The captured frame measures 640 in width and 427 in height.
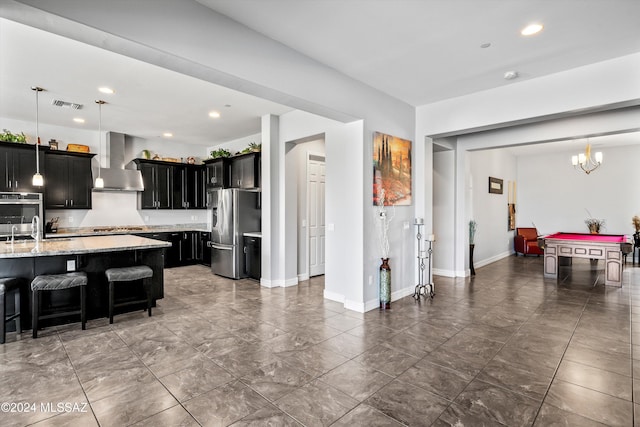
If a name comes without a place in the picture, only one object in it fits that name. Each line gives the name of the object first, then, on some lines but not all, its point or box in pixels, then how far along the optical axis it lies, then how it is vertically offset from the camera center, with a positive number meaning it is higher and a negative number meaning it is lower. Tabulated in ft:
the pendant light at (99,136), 16.46 +5.30
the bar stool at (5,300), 10.51 -2.98
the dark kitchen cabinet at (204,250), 25.23 -3.12
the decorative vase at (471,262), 21.39 -3.60
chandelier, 21.88 +3.54
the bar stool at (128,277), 12.45 -2.62
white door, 20.61 -0.27
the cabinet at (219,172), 23.52 +2.88
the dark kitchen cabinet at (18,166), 18.25 +2.68
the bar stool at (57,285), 11.05 -2.60
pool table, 18.45 -2.64
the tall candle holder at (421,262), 16.55 -2.77
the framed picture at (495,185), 26.76 +1.96
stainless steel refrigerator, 20.44 -0.97
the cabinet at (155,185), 24.20 +2.02
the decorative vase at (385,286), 14.33 -3.45
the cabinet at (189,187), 25.75 +1.96
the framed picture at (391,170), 14.52 +1.86
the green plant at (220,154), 23.71 +4.24
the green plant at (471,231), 21.08 -1.49
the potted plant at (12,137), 18.23 +4.34
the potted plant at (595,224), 27.81 -1.47
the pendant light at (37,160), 14.58 +3.08
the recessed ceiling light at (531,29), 9.46 +5.35
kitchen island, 11.64 -2.00
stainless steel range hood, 22.04 +2.80
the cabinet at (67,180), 20.29 +2.07
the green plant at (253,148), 21.50 +4.19
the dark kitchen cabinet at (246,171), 21.26 +2.73
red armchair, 28.99 -3.12
